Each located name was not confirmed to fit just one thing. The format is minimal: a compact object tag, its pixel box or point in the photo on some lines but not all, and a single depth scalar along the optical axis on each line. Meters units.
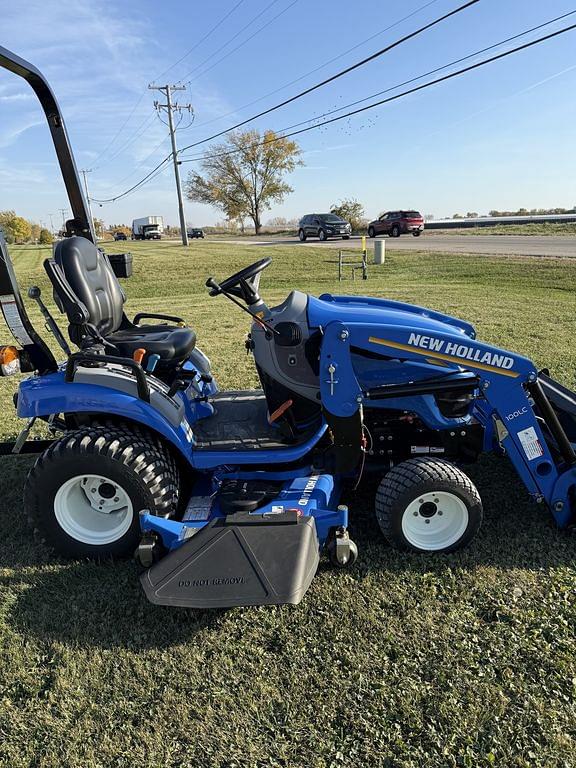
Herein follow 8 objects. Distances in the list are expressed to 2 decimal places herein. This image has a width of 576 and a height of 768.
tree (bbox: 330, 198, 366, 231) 43.03
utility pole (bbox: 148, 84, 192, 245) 32.38
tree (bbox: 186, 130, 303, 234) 51.94
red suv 28.42
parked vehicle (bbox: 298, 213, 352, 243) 29.00
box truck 56.88
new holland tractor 2.69
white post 17.25
